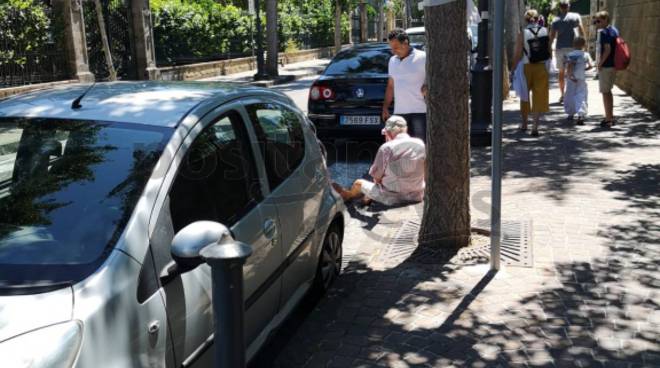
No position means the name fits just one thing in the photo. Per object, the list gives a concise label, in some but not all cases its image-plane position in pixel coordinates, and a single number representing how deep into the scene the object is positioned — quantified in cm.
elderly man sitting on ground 710
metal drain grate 556
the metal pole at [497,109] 484
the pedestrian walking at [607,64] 1130
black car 1012
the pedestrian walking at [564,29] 1294
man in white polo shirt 795
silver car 236
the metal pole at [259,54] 2672
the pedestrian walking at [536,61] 1055
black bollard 214
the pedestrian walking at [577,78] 1185
